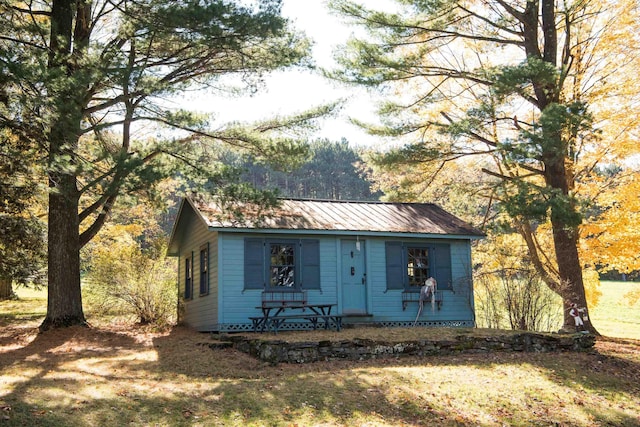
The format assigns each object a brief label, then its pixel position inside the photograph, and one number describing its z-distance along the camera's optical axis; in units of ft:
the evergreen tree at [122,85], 34.17
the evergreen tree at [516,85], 45.60
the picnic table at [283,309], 43.98
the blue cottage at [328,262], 46.57
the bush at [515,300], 50.11
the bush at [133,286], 56.24
